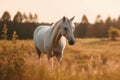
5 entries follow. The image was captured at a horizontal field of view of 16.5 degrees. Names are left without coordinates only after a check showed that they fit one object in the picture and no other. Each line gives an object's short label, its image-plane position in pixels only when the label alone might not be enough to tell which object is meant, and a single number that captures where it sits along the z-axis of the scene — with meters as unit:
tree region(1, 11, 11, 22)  96.59
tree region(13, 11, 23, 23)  96.42
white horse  10.87
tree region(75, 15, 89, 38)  95.18
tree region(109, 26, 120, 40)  62.24
